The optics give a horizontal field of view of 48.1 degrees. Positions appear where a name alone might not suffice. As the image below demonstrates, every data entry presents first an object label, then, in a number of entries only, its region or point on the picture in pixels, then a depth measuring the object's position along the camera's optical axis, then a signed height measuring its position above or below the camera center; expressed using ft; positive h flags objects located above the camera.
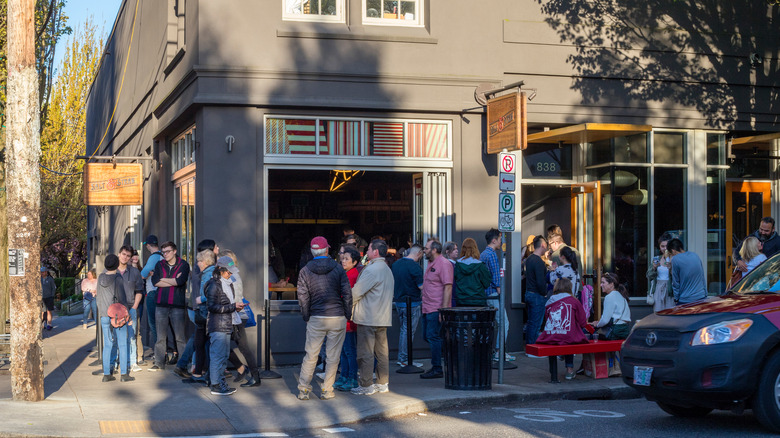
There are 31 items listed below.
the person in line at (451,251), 40.50 -0.46
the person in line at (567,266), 41.32 -1.20
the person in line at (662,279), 42.63 -1.90
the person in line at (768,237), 43.21 +0.14
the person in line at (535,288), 42.22 -2.29
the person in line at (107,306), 38.65 -2.94
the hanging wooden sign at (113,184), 51.21 +3.47
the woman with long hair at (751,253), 39.73 -0.60
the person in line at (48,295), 77.30 -4.76
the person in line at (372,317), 34.27 -2.99
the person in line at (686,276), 39.17 -1.61
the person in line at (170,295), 40.91 -2.49
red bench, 35.60 -4.49
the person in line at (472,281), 38.34 -1.75
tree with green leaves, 114.11 +13.04
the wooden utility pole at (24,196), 32.60 +1.78
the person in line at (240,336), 35.60 -3.89
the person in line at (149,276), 44.65 -1.76
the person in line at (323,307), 33.24 -2.48
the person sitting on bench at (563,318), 36.29 -3.25
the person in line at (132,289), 40.40 -2.20
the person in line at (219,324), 34.68 -3.27
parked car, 25.54 -3.54
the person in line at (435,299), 38.29 -2.55
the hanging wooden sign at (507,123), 40.50 +5.65
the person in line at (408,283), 41.04 -1.96
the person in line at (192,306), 37.19 -2.85
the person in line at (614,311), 37.76 -3.06
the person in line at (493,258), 40.70 -0.80
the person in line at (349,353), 35.68 -4.56
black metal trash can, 34.53 -4.16
